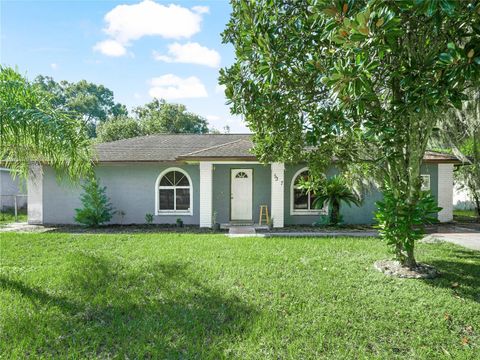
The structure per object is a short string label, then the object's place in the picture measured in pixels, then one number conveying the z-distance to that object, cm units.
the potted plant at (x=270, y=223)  1149
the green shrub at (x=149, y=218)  1226
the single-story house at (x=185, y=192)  1227
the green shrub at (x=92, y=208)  1149
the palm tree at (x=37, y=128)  471
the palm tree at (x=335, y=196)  1120
